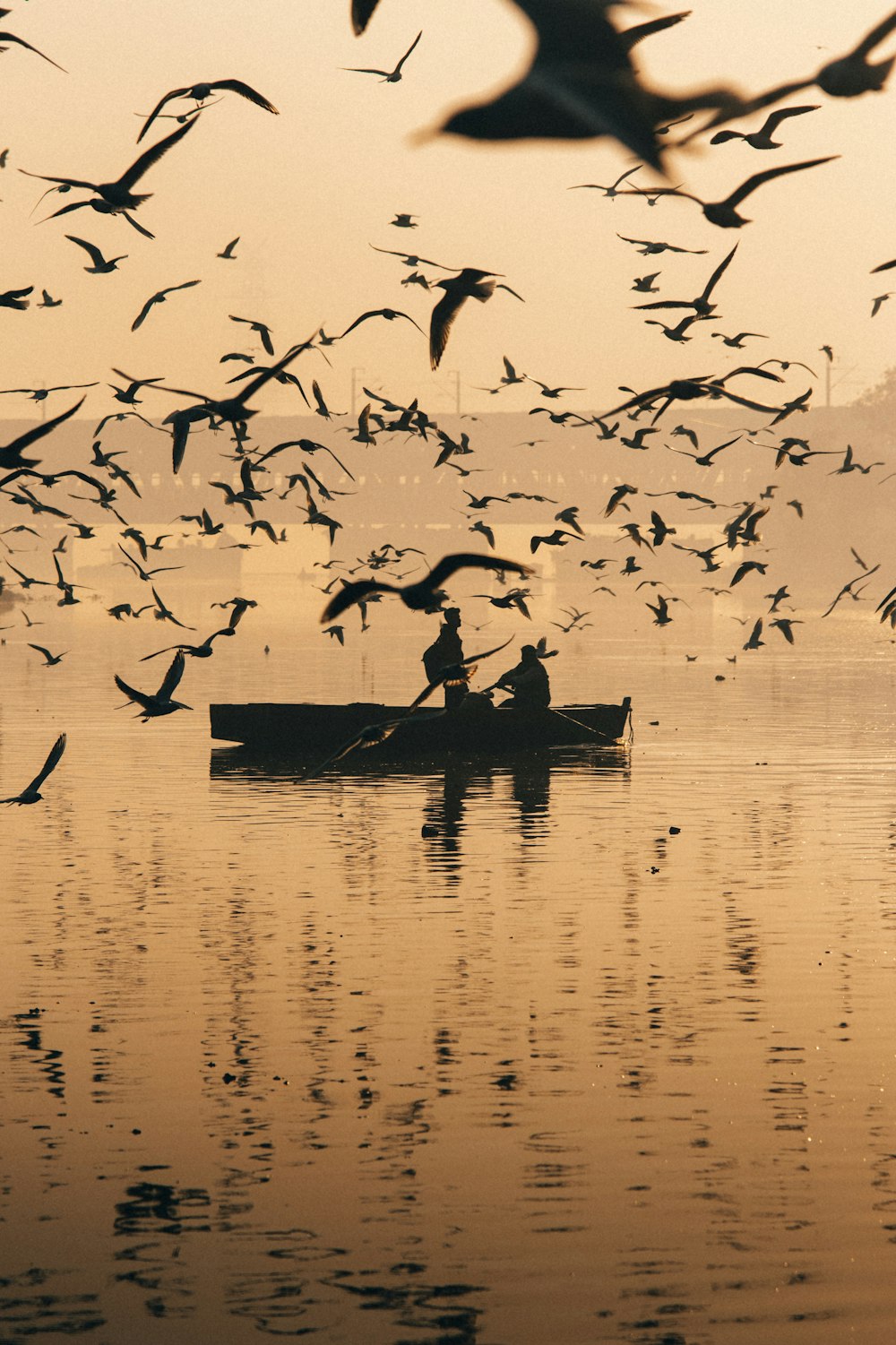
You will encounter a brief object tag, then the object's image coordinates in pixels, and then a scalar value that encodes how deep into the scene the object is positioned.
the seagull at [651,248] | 24.34
